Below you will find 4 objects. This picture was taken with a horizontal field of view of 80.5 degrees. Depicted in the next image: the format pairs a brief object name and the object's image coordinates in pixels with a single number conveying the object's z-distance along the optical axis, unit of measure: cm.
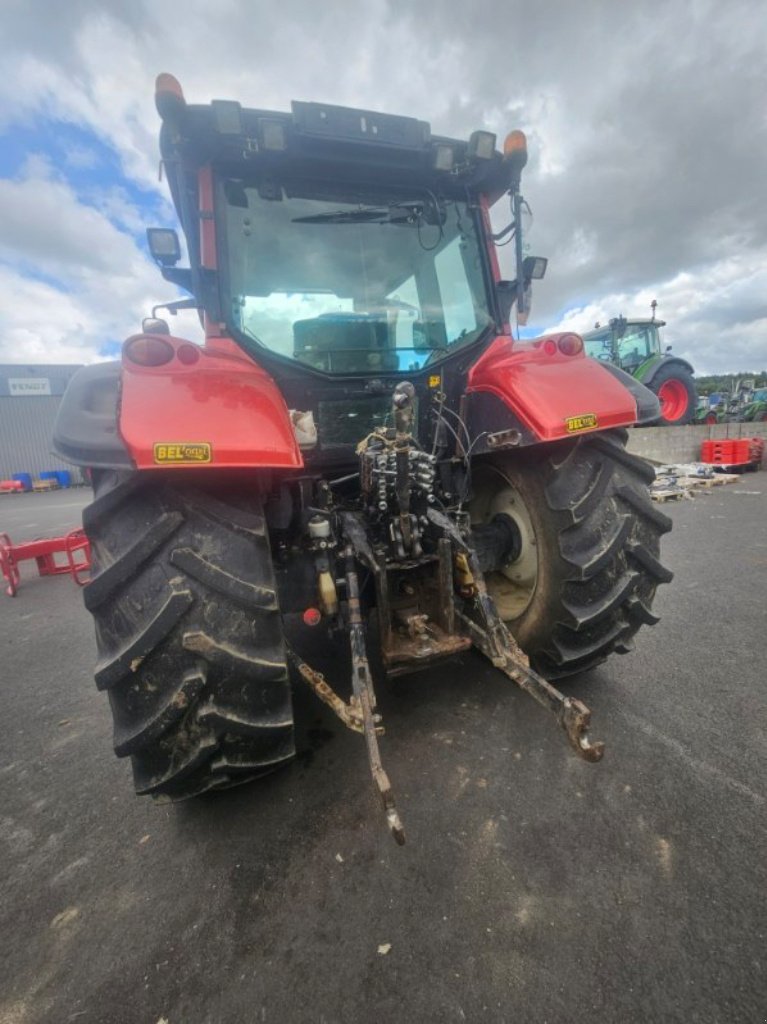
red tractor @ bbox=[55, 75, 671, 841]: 132
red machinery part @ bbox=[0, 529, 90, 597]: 458
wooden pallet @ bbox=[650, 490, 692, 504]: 733
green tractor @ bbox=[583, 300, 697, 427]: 1126
